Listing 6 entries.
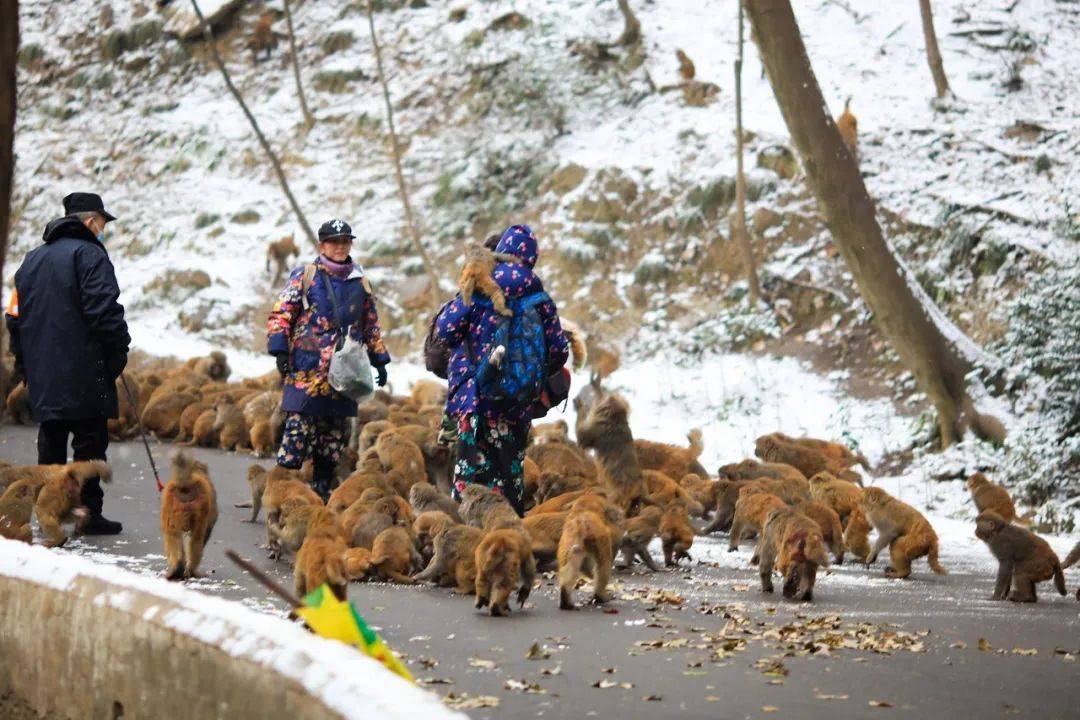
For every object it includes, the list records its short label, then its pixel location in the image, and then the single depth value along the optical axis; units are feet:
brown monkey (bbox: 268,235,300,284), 108.27
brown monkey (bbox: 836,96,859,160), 82.23
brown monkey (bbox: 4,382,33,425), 59.93
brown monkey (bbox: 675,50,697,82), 103.71
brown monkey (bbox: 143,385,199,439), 58.54
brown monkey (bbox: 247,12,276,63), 140.26
